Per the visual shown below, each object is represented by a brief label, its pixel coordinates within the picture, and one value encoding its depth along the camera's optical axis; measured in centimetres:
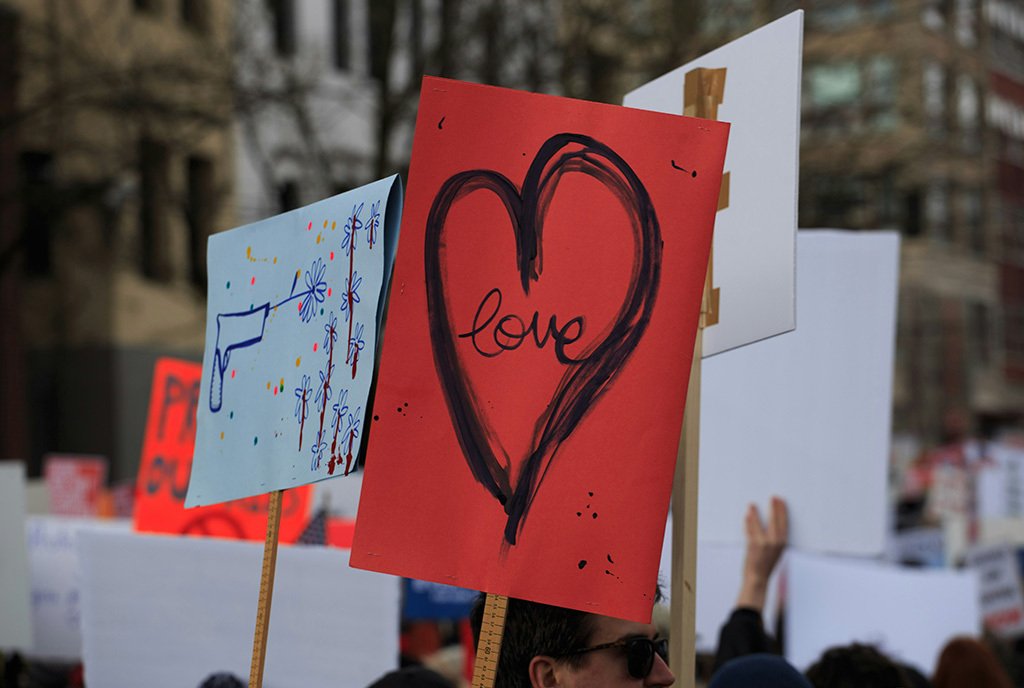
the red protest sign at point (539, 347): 483
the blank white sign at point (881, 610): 1076
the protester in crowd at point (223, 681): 675
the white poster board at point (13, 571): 966
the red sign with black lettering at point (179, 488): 831
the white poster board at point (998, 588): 1521
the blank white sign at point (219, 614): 711
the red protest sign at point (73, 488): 1933
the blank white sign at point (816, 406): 748
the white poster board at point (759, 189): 591
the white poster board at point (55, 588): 1080
